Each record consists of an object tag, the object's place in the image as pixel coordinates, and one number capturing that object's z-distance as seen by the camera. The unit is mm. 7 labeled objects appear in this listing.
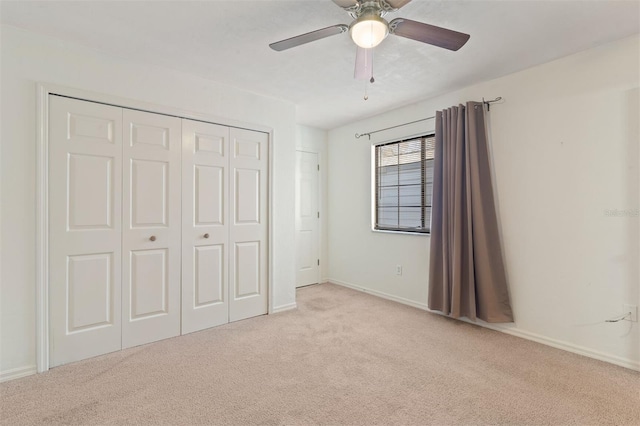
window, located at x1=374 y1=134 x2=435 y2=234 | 3645
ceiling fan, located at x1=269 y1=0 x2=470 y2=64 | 1622
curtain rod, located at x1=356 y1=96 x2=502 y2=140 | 2961
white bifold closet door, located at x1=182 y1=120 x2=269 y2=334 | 2900
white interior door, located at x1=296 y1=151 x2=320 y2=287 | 4625
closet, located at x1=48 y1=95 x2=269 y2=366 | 2318
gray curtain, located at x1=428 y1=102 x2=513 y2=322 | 2898
